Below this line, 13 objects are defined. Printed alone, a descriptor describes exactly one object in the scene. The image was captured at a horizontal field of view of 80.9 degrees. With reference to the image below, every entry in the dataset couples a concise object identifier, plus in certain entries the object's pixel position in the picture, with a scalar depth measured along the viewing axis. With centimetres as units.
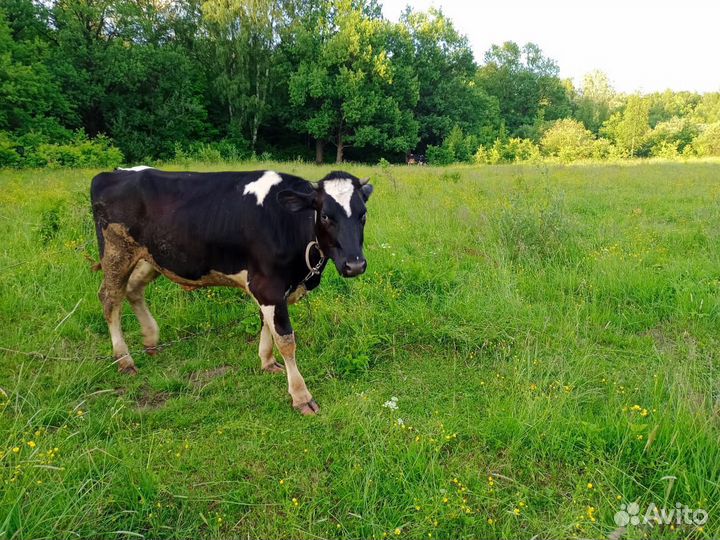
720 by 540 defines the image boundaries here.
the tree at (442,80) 4191
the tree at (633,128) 4959
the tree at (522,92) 5956
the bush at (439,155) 3761
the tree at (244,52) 3130
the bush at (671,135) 4972
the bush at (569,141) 3653
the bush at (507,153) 3161
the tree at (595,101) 6113
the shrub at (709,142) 4188
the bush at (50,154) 1521
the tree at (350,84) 3459
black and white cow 324
